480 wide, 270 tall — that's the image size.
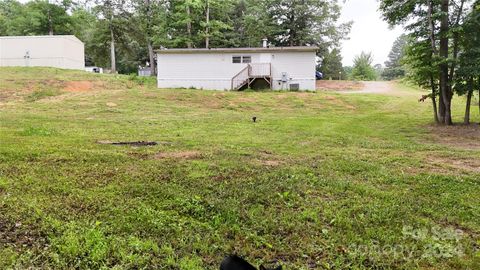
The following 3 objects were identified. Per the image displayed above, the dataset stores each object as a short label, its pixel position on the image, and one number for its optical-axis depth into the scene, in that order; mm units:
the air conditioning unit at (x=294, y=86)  23023
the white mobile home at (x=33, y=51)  26281
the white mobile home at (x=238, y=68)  22688
